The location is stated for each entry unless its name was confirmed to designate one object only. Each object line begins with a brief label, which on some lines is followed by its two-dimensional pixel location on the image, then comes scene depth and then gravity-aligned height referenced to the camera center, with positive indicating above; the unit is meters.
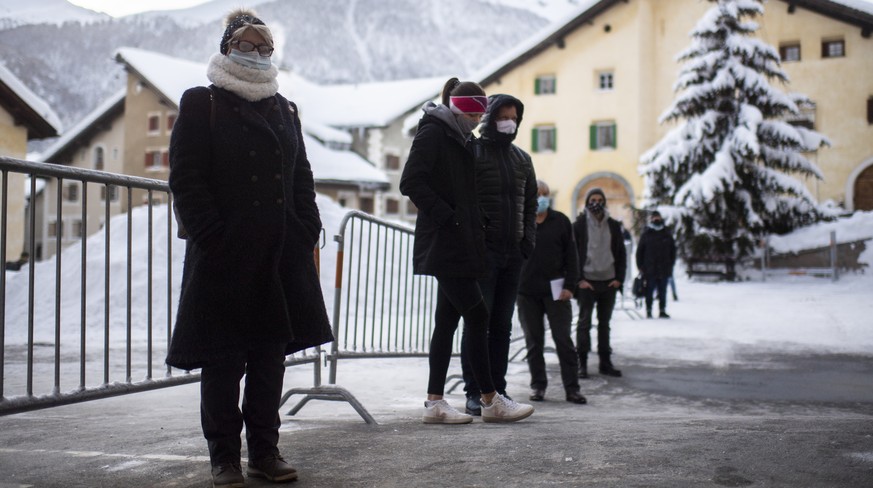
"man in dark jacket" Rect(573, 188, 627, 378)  9.16 -0.03
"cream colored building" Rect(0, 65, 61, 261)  29.60 +4.54
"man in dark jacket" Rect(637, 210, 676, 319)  16.02 +0.09
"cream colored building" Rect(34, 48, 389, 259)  46.56 +6.25
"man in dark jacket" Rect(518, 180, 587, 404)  7.21 -0.21
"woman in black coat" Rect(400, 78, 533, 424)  5.11 +0.15
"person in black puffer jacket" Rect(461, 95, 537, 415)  5.77 +0.27
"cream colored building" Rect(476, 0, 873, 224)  34.06 +6.80
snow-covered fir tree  25.09 +3.04
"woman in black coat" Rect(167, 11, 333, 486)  3.54 +0.04
